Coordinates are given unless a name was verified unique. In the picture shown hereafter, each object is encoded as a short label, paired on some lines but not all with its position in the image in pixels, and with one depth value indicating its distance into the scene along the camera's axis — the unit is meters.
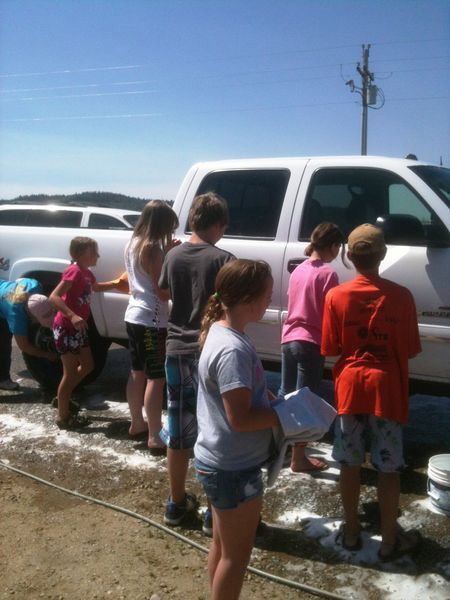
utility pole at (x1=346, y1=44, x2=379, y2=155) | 28.50
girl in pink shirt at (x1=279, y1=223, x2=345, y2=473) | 3.39
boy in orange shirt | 2.64
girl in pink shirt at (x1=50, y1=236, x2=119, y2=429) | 4.42
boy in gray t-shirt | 2.92
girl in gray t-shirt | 2.03
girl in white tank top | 3.65
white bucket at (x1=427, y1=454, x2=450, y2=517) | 3.17
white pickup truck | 3.65
